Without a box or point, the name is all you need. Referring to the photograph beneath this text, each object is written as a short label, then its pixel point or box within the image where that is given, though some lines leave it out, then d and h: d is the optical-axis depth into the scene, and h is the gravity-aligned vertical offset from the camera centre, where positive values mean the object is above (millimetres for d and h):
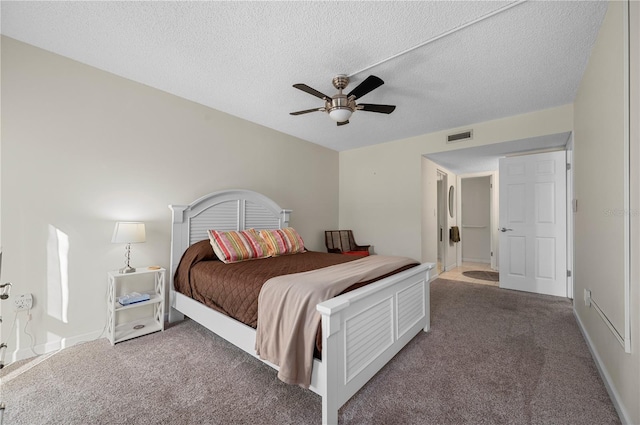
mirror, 5787 +253
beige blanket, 1439 -621
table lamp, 2285 -183
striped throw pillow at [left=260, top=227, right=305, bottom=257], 3107 -366
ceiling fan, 2139 +956
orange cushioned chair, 4672 -578
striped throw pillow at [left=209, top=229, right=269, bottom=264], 2676 -360
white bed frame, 1399 -763
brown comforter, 1850 -523
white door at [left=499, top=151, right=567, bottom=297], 3658 -179
